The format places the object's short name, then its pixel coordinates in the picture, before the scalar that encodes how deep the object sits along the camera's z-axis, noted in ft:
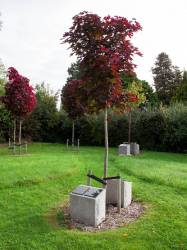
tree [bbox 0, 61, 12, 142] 49.43
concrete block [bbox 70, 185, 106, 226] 12.11
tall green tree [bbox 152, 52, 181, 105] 94.84
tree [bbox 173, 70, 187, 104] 71.72
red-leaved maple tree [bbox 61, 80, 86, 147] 39.84
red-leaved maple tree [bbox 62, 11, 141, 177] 13.31
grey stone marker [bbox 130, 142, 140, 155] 36.68
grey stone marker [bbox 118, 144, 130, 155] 34.95
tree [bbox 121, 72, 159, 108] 82.11
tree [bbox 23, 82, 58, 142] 53.03
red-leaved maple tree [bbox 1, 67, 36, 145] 33.12
